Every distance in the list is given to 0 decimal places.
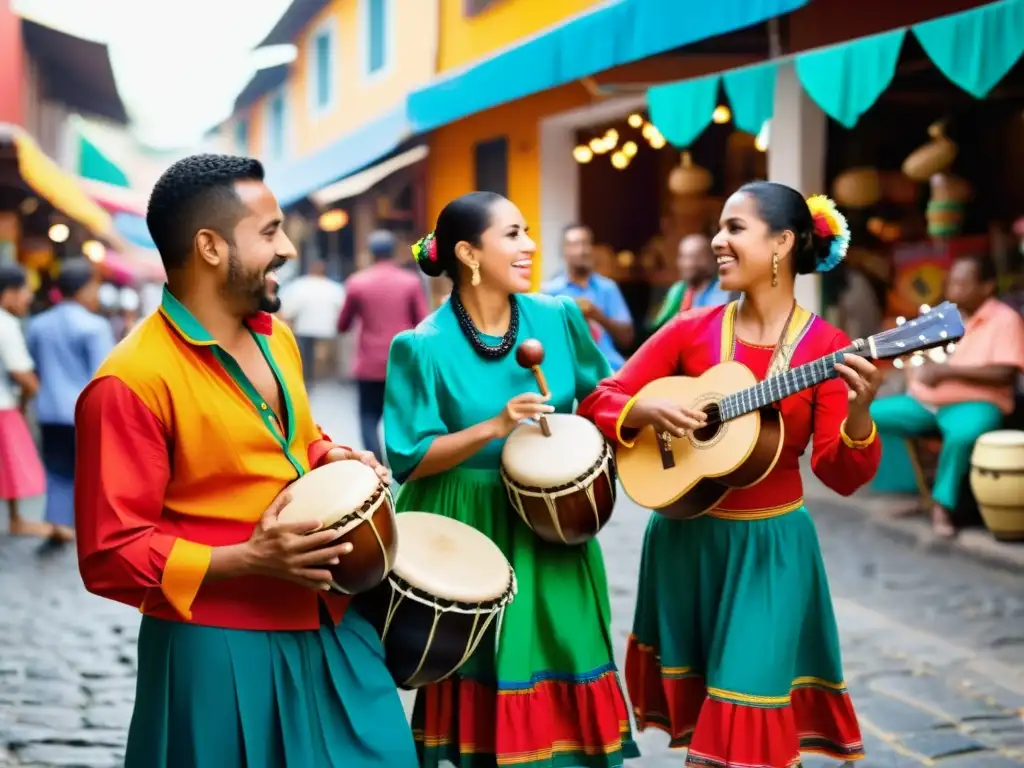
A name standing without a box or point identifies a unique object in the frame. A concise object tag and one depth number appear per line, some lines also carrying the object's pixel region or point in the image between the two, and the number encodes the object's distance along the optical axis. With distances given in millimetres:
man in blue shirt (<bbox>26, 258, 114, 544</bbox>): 8281
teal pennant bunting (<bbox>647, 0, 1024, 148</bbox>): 5509
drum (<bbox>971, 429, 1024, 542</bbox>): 7156
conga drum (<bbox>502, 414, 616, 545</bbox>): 3475
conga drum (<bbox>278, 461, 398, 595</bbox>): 2463
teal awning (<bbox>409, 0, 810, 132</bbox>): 7598
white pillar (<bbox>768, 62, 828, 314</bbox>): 9234
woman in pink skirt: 7977
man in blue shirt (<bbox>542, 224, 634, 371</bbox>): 8391
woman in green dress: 3691
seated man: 7523
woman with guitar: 3479
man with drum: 2395
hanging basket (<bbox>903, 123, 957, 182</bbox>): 9219
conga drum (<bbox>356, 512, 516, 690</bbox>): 3045
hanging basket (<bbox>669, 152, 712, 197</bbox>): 11391
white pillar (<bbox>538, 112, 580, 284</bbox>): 14094
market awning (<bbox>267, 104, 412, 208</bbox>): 16703
